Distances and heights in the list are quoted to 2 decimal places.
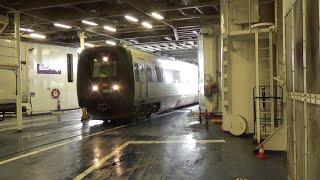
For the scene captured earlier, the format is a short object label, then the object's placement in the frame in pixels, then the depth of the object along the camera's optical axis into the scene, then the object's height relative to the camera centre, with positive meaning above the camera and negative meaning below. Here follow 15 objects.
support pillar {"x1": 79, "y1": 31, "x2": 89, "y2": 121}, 18.03 -1.02
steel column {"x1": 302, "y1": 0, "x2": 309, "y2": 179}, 3.75 +0.08
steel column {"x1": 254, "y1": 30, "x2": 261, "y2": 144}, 9.38 -0.07
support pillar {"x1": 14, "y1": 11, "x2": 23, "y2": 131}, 14.10 +0.46
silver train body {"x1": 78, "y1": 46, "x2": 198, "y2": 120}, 14.96 +0.21
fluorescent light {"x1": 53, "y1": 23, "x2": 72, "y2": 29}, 18.39 +3.04
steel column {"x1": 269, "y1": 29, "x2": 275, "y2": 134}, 9.62 +0.11
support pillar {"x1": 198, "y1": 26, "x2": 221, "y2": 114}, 16.89 +0.78
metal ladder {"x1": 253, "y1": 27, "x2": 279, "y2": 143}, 9.62 -0.12
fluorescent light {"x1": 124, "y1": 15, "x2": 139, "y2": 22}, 17.34 +3.20
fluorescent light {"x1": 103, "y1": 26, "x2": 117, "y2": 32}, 19.84 +3.14
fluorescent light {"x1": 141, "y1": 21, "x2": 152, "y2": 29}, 18.97 +3.16
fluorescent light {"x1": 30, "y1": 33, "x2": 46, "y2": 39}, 21.51 +3.04
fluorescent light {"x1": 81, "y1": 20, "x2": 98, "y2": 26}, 18.15 +3.12
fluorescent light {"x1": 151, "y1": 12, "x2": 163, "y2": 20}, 16.79 +3.17
